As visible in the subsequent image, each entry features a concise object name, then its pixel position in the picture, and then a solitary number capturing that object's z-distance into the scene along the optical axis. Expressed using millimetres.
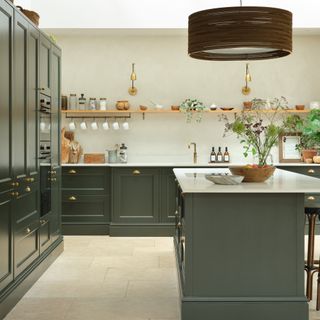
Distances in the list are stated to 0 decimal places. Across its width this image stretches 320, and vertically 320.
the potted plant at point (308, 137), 7030
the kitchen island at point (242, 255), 3805
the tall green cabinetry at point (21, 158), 3986
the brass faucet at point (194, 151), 7832
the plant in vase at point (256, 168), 4406
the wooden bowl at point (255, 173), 4398
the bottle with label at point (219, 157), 7898
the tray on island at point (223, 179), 4082
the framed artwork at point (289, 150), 7953
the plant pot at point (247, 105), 7832
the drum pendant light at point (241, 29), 3867
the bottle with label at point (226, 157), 7906
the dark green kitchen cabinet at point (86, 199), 7289
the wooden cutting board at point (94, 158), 7789
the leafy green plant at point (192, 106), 7664
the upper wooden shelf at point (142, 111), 7645
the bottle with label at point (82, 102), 7740
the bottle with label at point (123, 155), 7773
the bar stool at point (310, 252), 4285
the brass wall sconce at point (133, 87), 7840
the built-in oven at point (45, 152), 5203
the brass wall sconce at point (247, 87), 7875
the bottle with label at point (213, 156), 7875
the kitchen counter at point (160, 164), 7236
